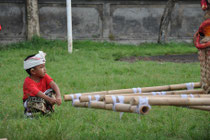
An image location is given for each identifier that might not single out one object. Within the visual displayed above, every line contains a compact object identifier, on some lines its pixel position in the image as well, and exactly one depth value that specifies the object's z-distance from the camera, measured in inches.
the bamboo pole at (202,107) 195.4
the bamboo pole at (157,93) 180.4
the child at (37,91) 285.7
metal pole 728.5
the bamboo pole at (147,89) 205.6
